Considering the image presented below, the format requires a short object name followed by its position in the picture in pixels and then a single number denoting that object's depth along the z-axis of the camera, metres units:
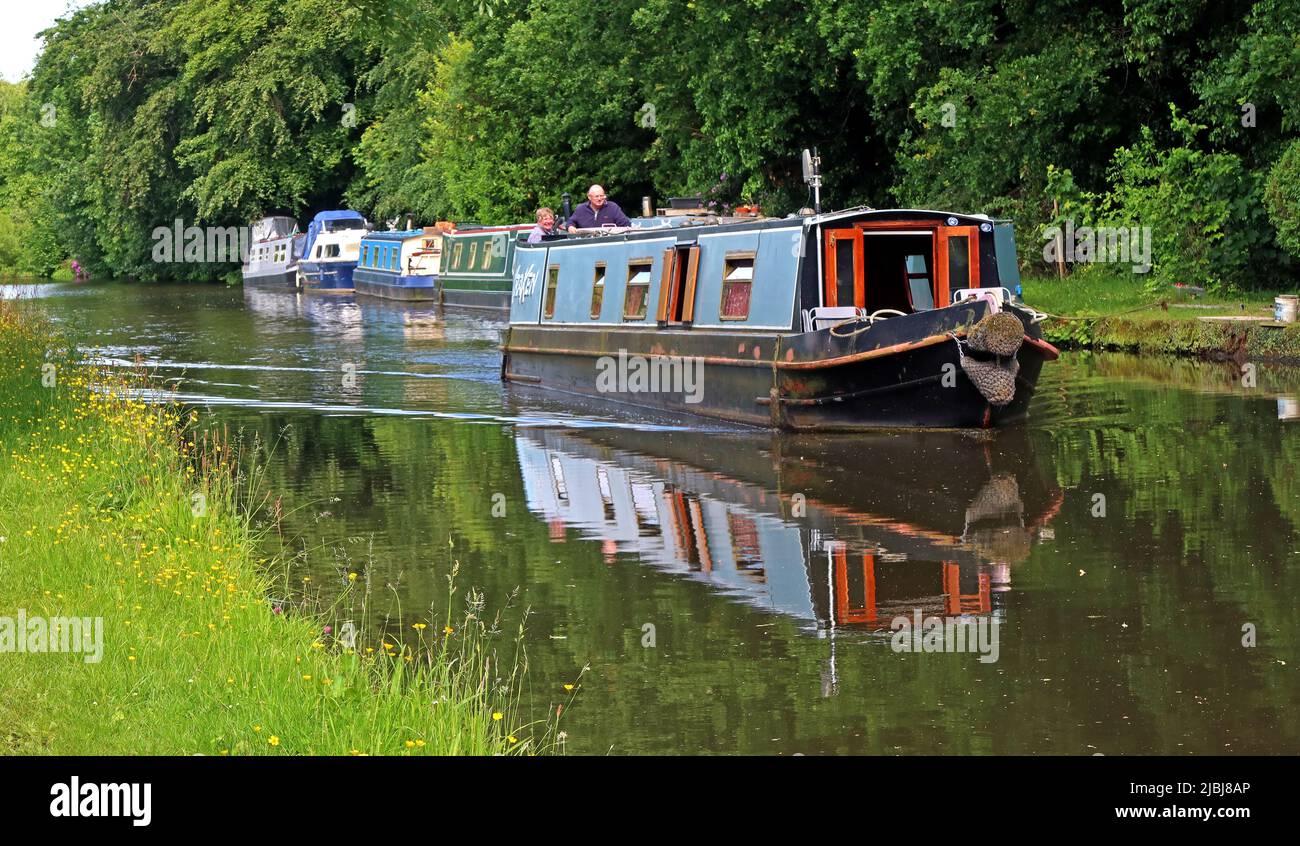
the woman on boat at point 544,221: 25.71
